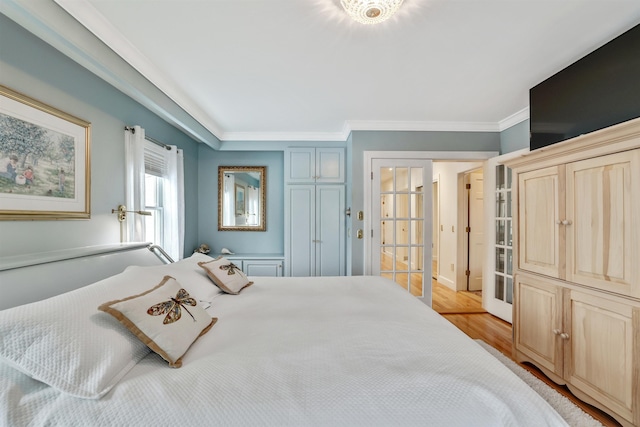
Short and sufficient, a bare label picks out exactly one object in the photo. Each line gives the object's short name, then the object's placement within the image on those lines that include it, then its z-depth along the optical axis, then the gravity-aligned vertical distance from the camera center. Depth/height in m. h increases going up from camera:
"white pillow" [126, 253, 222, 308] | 1.53 -0.43
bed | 0.81 -0.61
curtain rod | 2.14 +0.73
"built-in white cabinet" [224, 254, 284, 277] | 3.56 -0.73
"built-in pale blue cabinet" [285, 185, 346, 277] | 3.61 -0.21
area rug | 1.53 -1.27
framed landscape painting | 1.31 +0.31
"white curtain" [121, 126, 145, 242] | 2.11 +0.28
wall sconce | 2.03 +0.01
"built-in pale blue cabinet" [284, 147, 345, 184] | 3.62 +0.68
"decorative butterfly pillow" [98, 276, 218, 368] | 1.02 -0.47
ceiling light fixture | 1.32 +1.09
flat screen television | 1.62 +0.88
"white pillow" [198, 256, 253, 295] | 1.90 -0.49
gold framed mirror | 3.82 +0.23
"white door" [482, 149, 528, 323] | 3.01 -0.34
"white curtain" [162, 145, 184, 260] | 2.77 +0.08
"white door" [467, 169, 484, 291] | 4.36 -0.48
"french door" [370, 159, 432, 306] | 3.20 -0.13
